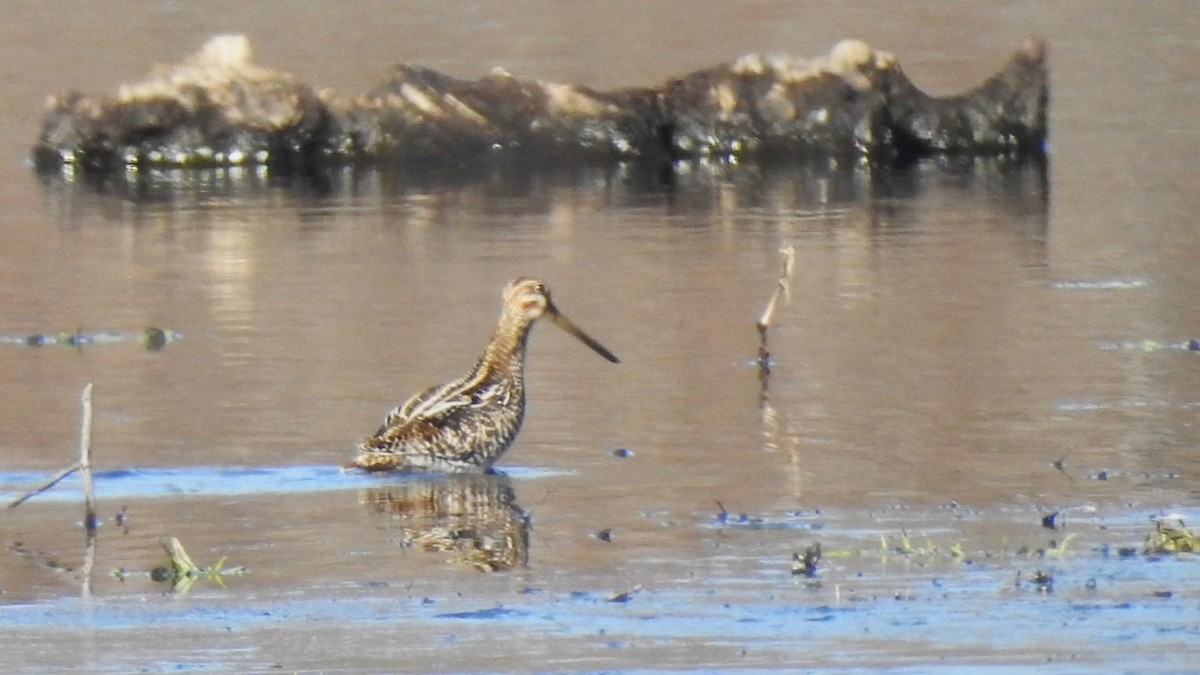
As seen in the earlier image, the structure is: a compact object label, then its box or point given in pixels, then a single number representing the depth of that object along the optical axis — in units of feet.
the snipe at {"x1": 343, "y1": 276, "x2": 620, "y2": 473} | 73.87
